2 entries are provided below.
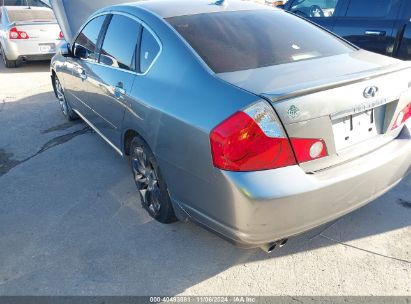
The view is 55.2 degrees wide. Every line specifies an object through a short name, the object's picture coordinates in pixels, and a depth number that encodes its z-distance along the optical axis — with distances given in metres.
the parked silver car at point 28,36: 8.55
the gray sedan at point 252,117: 2.04
